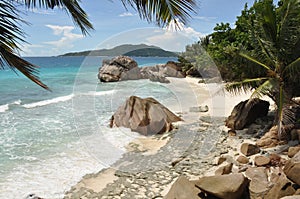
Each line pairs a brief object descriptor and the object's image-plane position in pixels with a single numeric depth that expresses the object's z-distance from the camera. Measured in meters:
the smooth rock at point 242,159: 6.06
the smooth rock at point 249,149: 6.43
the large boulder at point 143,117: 9.27
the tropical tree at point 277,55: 6.44
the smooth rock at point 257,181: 4.47
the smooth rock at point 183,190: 4.49
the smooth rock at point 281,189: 4.16
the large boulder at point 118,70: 27.52
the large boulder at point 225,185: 4.33
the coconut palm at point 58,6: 2.08
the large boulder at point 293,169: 4.21
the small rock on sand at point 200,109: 12.19
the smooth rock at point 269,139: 6.81
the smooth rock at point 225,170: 5.47
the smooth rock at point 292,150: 5.80
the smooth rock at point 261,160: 5.64
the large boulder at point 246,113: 8.55
